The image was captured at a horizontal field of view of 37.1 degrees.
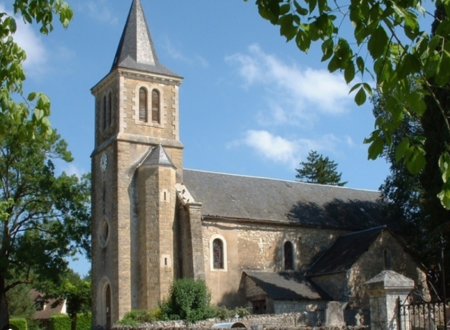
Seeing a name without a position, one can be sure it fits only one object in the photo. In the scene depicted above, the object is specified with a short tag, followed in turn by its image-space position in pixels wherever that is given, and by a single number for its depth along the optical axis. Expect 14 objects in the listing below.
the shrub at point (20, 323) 48.00
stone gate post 12.45
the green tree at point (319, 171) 68.50
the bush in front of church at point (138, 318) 28.39
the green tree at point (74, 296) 47.25
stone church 31.72
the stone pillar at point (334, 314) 21.17
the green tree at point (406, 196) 34.59
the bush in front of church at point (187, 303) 28.42
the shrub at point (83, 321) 51.00
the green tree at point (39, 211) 37.22
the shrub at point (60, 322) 52.19
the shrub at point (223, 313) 28.89
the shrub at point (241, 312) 29.14
